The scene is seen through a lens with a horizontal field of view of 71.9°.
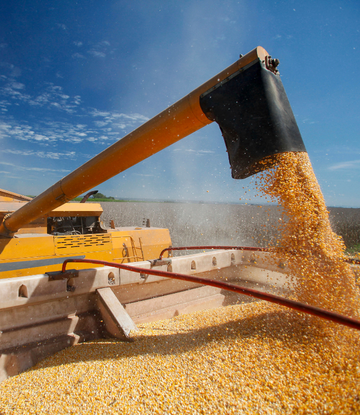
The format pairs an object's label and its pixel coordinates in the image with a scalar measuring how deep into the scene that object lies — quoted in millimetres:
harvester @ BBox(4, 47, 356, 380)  2021
